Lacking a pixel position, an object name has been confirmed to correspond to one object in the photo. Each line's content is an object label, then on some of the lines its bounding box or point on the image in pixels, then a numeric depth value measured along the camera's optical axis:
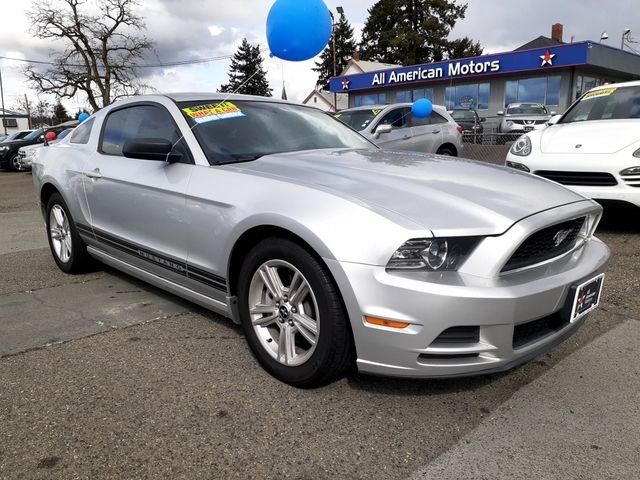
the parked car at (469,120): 19.51
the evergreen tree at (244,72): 59.55
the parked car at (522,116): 17.91
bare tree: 37.62
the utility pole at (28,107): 67.19
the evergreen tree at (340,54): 64.06
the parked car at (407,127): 9.56
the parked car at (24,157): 16.70
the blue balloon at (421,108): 9.95
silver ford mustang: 2.12
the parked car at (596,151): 5.25
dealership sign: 23.92
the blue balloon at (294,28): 5.76
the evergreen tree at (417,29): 49.91
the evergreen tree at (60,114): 82.70
